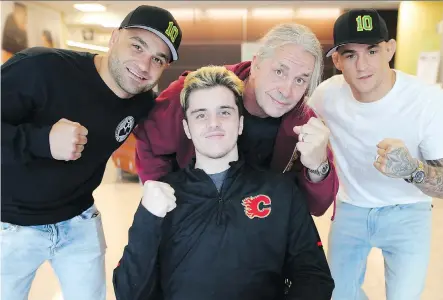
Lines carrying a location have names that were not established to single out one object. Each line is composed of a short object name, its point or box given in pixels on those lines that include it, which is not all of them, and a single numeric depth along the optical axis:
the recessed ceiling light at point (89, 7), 6.89
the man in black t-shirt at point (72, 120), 1.50
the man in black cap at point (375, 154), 1.77
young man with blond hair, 1.40
